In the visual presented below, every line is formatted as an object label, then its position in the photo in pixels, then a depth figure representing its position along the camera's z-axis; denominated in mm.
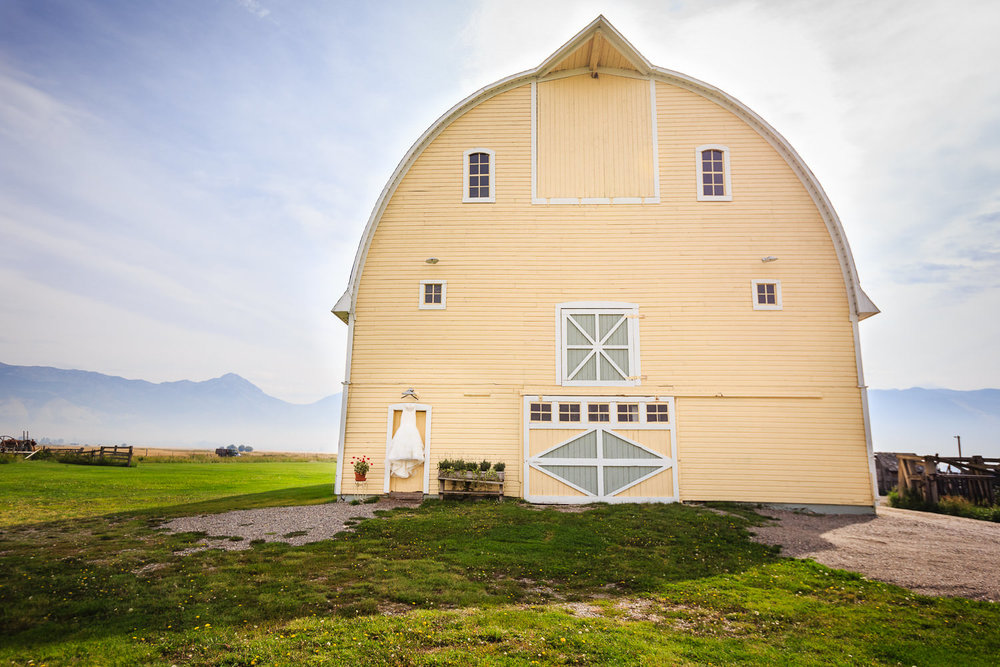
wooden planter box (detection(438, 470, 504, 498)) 14062
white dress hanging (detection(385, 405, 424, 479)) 14195
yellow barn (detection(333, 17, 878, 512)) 14336
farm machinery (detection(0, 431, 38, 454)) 33906
